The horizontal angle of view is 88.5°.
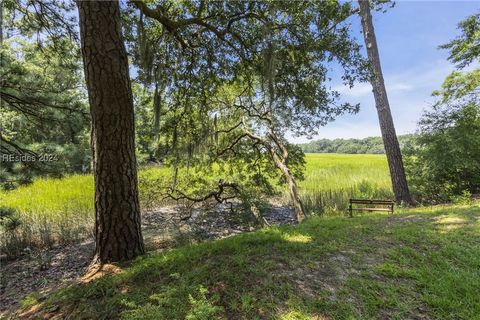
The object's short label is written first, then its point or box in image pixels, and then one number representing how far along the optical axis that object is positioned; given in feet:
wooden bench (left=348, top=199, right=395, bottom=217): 16.79
